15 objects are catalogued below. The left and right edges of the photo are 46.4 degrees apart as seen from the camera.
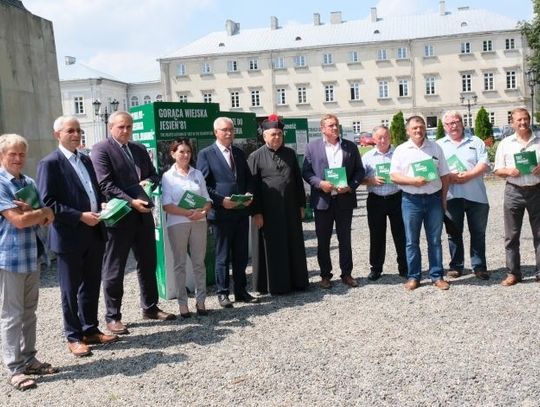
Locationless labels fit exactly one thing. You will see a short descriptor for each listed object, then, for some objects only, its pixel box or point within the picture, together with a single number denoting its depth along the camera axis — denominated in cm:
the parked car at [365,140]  4502
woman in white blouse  667
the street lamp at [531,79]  3582
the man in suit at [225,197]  715
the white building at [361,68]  6500
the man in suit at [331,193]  777
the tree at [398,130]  4034
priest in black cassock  756
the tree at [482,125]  3328
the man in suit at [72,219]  541
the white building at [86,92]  7688
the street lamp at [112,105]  2676
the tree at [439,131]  3703
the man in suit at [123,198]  613
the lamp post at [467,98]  6332
